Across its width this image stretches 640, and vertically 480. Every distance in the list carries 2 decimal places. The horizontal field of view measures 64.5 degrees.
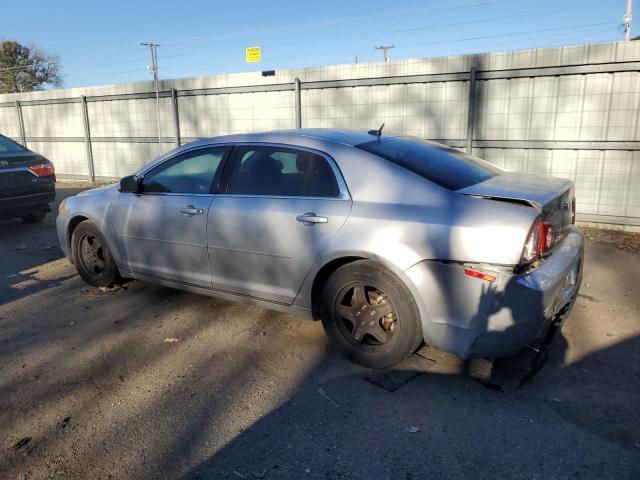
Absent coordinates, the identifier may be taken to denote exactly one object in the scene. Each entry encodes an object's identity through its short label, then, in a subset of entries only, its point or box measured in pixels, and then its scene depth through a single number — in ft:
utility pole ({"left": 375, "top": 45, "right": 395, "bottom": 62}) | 179.83
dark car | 23.99
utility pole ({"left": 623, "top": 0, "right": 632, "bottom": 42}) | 100.11
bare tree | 175.73
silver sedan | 9.56
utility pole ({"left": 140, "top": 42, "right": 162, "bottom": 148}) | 146.51
